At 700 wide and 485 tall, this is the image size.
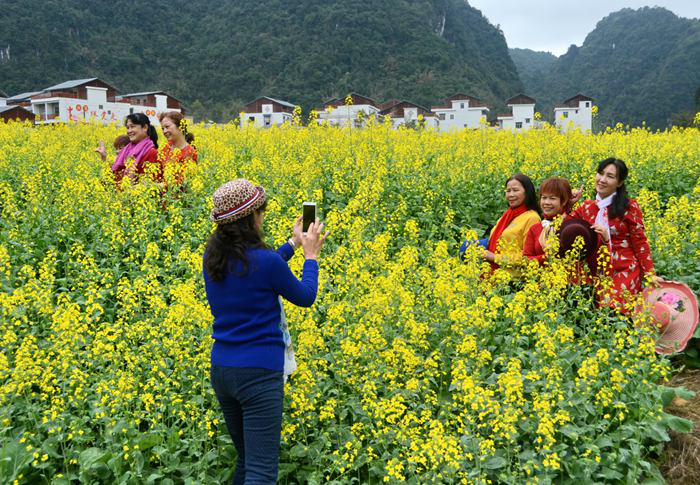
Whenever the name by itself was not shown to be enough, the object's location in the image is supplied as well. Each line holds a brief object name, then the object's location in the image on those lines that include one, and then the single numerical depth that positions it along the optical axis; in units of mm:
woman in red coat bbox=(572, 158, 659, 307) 5195
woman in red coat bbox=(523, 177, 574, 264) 5331
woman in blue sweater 2936
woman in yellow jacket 5539
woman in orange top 6836
